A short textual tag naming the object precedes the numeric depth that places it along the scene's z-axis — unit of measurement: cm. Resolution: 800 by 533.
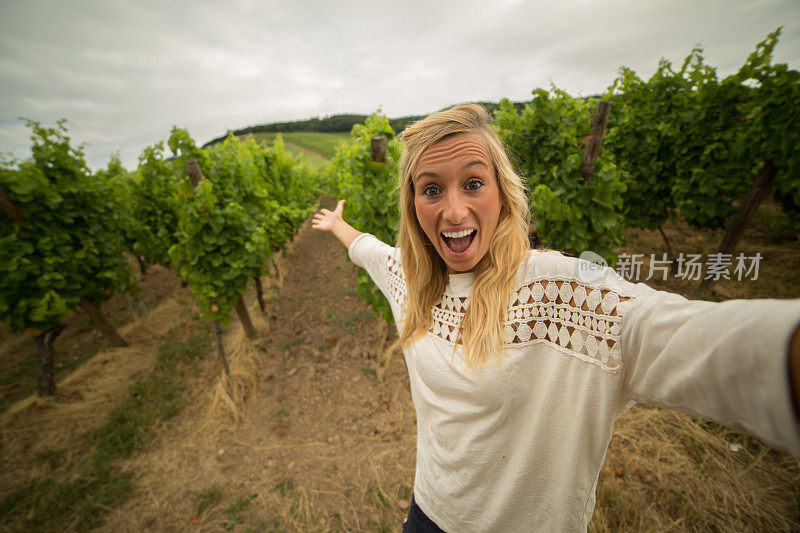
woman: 67
